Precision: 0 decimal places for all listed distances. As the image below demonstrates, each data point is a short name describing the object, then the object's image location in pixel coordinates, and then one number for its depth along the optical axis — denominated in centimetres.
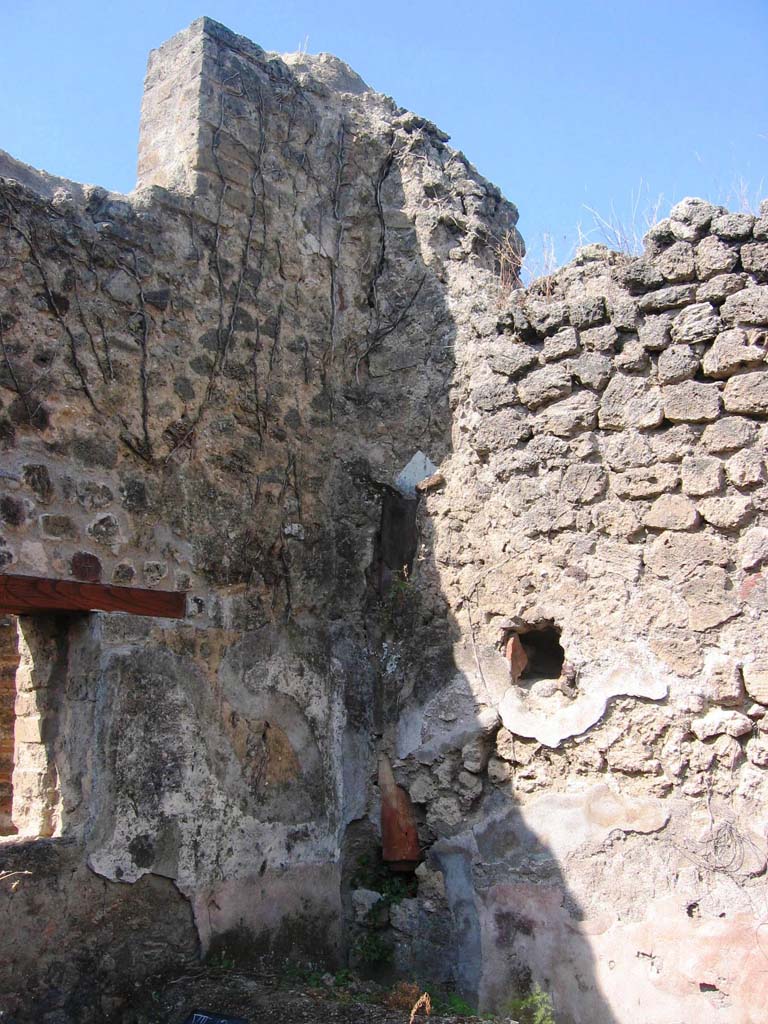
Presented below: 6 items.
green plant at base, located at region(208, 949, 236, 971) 366
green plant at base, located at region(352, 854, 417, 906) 413
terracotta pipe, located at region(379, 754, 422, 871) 414
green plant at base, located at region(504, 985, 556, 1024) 345
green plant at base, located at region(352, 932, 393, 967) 404
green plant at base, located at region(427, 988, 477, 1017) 350
